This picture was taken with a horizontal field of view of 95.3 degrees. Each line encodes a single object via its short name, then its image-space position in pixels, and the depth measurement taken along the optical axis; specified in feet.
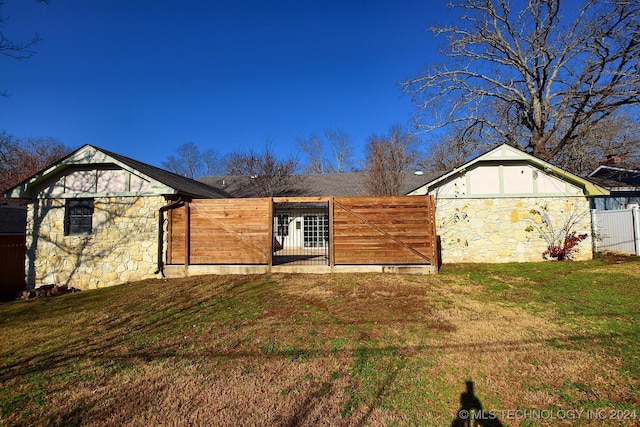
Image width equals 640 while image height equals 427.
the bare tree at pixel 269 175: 61.52
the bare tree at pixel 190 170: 134.05
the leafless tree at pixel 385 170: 53.67
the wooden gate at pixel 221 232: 30.53
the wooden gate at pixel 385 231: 29.53
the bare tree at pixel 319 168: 112.37
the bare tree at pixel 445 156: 66.53
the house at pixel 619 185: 52.11
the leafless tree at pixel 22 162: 75.87
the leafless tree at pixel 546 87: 44.75
